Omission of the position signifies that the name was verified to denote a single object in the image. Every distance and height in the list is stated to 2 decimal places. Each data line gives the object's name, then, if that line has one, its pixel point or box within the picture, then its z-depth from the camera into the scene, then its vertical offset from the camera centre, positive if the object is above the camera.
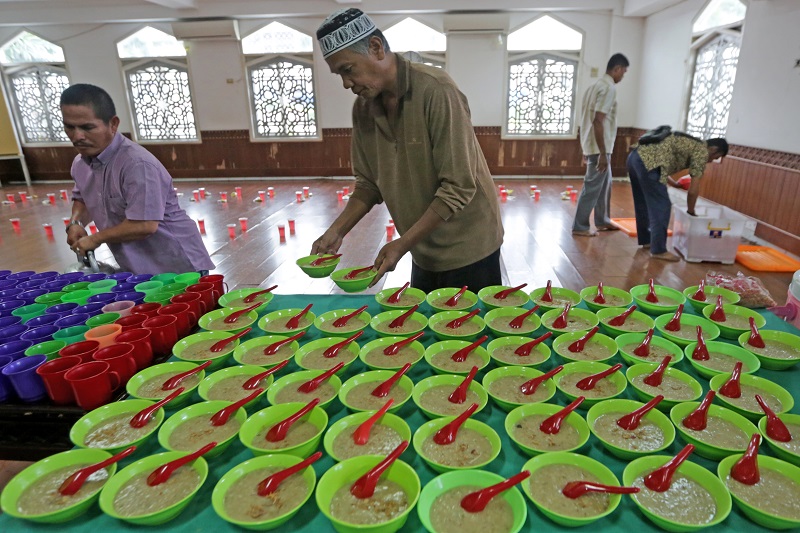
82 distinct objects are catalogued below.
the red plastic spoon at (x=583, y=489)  0.72 -0.55
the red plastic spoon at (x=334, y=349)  1.20 -0.53
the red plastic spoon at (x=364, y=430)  0.88 -0.53
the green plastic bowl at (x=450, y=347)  1.11 -0.53
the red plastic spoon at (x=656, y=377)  1.02 -0.53
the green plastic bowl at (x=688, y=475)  0.69 -0.56
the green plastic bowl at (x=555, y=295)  1.43 -0.52
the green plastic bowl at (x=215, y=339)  1.17 -0.52
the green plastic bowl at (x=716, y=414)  0.83 -0.55
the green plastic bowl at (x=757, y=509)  0.69 -0.56
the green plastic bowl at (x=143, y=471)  0.72 -0.55
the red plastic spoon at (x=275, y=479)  0.77 -0.54
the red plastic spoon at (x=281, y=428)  0.89 -0.53
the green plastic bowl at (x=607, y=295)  1.43 -0.52
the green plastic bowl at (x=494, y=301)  1.45 -0.51
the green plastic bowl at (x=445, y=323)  1.25 -0.52
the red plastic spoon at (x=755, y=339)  1.18 -0.53
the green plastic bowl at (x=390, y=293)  1.45 -0.51
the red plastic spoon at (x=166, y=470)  0.80 -0.54
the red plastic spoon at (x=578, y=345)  1.19 -0.53
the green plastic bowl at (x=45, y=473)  0.74 -0.55
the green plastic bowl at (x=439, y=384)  0.95 -0.54
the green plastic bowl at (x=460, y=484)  0.71 -0.56
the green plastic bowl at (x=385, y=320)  1.30 -0.52
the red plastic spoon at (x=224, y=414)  0.94 -0.53
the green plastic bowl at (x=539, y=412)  0.85 -0.55
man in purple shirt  1.76 -0.21
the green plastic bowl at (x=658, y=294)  1.39 -0.53
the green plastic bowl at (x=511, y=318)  1.27 -0.52
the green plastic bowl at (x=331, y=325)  1.29 -0.52
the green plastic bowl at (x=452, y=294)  1.43 -0.51
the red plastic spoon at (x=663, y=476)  0.76 -0.56
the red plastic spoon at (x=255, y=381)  1.07 -0.53
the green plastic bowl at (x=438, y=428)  0.80 -0.55
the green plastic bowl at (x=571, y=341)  1.16 -0.54
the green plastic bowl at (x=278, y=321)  1.32 -0.52
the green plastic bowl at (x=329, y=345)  1.16 -0.53
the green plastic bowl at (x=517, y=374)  1.02 -0.54
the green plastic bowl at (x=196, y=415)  0.87 -0.54
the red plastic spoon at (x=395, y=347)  1.19 -0.52
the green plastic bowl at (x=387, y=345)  1.13 -0.53
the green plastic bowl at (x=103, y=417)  0.92 -0.54
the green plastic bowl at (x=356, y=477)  0.70 -0.55
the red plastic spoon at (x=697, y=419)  0.89 -0.54
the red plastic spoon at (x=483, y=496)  0.73 -0.55
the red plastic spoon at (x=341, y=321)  1.36 -0.52
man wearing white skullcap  1.27 -0.10
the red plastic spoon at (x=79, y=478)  0.78 -0.54
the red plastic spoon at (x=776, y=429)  0.85 -0.55
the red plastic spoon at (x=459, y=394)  0.99 -0.53
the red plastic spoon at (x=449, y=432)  0.88 -0.54
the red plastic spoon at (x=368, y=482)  0.76 -0.54
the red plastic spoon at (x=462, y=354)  1.15 -0.53
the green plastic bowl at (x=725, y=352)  1.08 -0.54
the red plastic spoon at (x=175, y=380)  1.06 -0.52
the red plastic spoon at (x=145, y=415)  0.94 -0.53
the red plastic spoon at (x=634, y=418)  0.90 -0.54
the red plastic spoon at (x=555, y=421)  0.89 -0.54
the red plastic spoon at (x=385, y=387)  1.01 -0.53
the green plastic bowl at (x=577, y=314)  1.31 -0.52
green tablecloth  0.72 -0.57
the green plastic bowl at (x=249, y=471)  0.71 -0.55
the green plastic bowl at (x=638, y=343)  1.12 -0.54
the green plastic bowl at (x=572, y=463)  0.70 -0.56
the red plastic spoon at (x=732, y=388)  0.99 -0.54
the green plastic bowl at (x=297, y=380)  1.04 -0.53
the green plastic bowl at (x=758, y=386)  0.93 -0.55
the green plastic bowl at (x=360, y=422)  0.88 -0.54
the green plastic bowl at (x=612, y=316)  1.27 -0.53
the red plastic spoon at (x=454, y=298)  1.45 -0.50
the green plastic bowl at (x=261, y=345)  1.18 -0.53
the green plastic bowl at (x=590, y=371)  1.01 -0.54
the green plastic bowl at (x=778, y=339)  1.10 -0.54
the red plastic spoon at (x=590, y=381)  1.02 -0.53
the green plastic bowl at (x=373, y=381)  1.01 -0.53
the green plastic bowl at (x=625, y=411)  0.83 -0.55
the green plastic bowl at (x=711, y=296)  1.42 -0.53
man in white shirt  4.14 -0.10
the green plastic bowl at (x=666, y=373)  0.97 -0.54
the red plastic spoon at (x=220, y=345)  1.23 -0.52
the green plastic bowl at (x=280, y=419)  0.84 -0.54
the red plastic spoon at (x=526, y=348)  1.16 -0.52
